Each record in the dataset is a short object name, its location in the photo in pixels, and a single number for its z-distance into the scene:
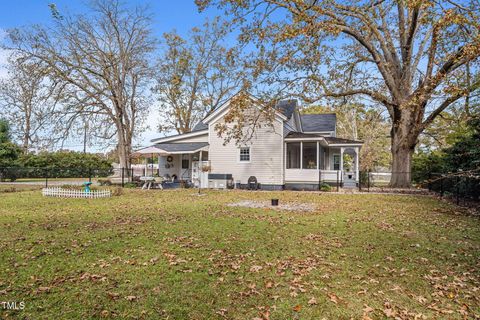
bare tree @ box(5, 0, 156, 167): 23.19
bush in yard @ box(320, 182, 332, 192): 18.25
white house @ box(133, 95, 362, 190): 19.62
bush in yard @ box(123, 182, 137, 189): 20.23
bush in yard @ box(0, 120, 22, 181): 24.27
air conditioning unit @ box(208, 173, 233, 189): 20.20
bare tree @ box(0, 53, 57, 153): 21.95
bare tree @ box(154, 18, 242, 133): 32.94
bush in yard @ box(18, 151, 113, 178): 28.86
